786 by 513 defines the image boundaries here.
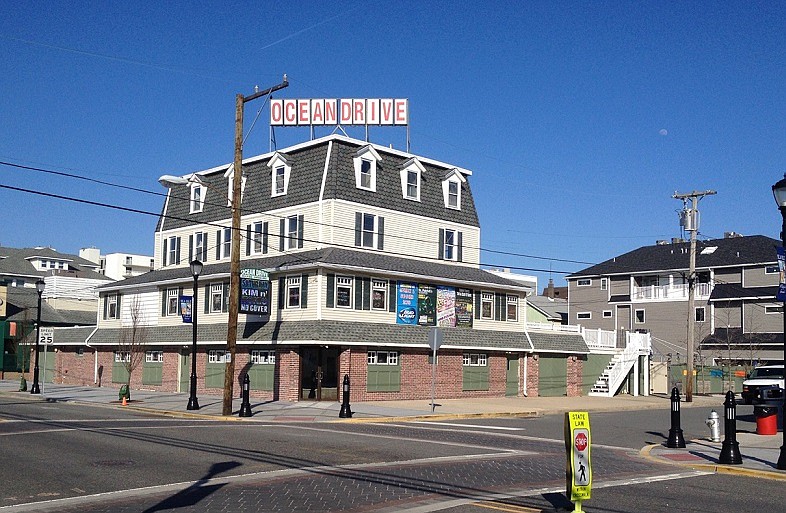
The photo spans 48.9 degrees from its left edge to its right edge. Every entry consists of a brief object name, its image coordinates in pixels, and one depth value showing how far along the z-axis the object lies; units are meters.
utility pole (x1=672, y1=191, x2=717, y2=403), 43.34
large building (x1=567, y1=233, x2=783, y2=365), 65.62
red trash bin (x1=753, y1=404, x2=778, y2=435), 24.47
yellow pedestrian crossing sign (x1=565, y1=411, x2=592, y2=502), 11.00
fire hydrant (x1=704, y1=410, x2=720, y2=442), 22.00
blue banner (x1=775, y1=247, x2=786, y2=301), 17.17
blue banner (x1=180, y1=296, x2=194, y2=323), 40.12
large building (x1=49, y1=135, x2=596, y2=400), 36.50
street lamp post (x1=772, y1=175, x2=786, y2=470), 16.44
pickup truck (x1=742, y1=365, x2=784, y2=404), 41.84
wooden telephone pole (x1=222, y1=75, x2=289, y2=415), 28.89
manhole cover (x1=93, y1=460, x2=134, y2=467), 15.16
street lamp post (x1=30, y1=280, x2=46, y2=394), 40.31
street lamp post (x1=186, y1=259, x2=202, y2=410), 31.48
